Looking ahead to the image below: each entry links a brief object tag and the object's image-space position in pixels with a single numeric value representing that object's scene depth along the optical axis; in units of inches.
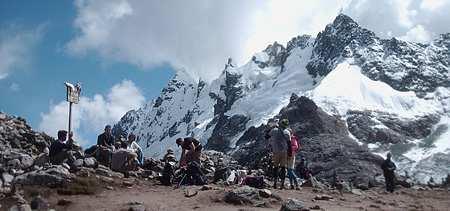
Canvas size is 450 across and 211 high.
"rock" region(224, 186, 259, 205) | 729.0
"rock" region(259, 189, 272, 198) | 759.7
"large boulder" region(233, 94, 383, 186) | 6988.2
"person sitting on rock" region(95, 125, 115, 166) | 1045.8
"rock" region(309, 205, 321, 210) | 696.8
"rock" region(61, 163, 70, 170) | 854.5
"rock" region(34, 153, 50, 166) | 917.2
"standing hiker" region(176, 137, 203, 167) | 975.6
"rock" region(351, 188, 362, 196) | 1000.4
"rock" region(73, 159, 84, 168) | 892.6
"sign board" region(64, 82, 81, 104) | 1099.6
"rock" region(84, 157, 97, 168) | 929.0
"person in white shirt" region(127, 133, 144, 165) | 1106.1
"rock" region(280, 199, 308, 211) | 650.8
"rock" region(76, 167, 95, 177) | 848.5
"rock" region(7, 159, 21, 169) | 875.2
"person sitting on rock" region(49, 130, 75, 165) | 927.7
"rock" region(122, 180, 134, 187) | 869.8
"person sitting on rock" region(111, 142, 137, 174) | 984.3
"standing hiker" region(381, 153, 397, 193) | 1229.9
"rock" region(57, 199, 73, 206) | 703.7
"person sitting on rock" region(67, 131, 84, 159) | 965.0
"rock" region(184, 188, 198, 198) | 778.4
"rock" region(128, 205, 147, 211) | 659.1
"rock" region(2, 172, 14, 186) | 765.4
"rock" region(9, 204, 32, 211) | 621.9
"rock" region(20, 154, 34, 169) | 896.0
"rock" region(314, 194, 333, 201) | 814.9
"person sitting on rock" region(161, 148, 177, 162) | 1207.4
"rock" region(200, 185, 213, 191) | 824.2
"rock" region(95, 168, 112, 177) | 896.3
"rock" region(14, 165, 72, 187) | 770.8
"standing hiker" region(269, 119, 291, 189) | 932.3
